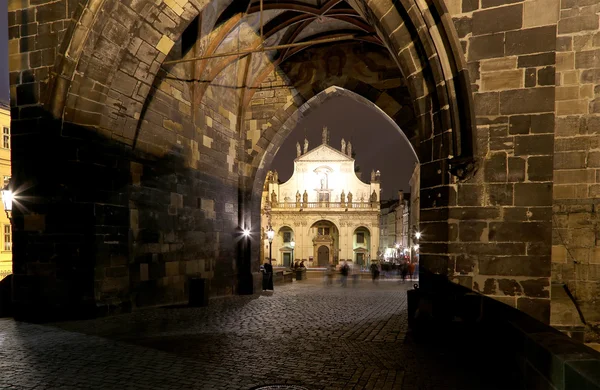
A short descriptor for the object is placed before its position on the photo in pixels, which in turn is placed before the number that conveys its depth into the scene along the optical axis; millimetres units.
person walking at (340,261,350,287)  19722
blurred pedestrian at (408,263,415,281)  21795
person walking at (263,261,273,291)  14453
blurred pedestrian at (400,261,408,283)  21578
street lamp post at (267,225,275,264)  16847
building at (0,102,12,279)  23109
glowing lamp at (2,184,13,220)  7730
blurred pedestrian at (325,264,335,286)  20544
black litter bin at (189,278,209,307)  9908
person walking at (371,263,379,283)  21266
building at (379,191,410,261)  51156
